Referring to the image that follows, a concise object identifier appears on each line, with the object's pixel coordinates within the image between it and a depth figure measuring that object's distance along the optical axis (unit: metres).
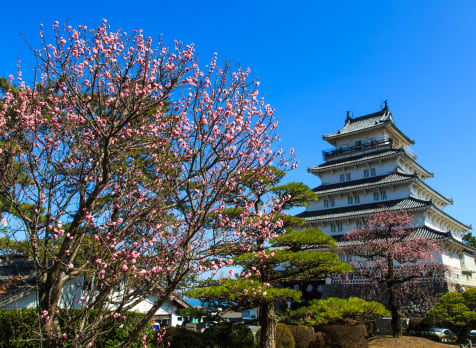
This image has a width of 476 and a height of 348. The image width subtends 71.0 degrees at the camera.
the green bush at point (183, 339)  12.77
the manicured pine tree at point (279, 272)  11.46
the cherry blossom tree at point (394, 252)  20.67
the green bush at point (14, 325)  9.14
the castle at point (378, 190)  27.86
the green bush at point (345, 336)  14.26
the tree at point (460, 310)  18.89
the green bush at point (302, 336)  15.77
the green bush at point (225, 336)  13.48
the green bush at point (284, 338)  14.45
